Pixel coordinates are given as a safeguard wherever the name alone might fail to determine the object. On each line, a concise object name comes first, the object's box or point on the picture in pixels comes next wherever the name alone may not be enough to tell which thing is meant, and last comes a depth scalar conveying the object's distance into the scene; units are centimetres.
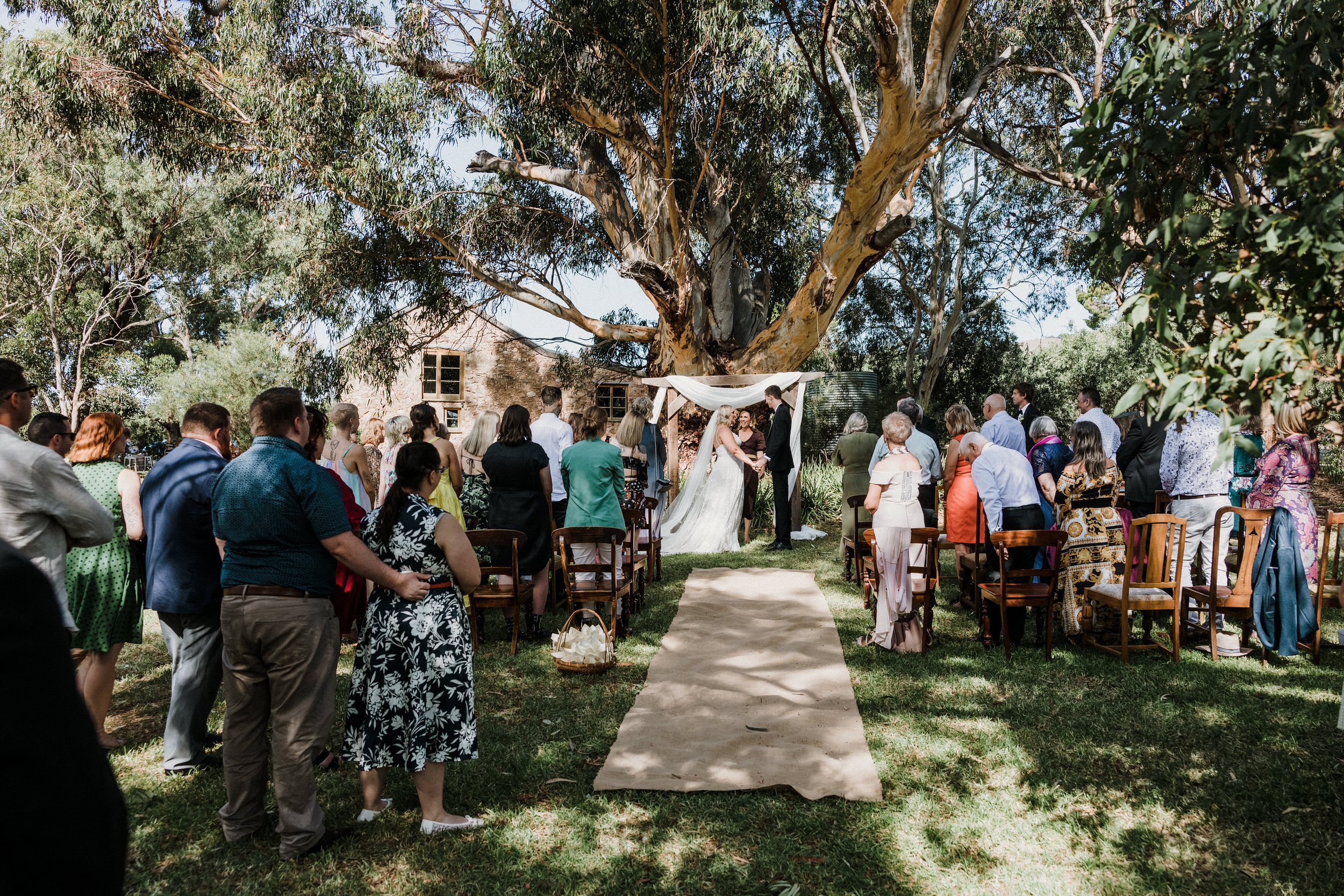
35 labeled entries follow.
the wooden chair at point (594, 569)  630
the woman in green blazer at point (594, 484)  674
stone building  2767
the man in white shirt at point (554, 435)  841
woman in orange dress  712
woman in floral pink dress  579
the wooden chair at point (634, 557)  710
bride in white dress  1157
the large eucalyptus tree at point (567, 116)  1248
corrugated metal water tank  2139
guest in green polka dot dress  433
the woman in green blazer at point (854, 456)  927
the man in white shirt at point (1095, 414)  827
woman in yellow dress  645
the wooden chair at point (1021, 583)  583
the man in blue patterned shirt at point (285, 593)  322
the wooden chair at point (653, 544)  880
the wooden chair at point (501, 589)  600
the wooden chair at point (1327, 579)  570
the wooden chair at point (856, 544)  796
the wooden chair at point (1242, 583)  575
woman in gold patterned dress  622
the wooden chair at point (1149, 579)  580
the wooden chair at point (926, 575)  622
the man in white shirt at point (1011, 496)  638
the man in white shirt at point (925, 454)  864
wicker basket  570
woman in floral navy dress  346
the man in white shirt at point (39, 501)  335
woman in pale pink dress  614
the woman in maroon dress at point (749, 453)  1221
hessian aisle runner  418
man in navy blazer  405
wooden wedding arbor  1281
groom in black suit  1122
